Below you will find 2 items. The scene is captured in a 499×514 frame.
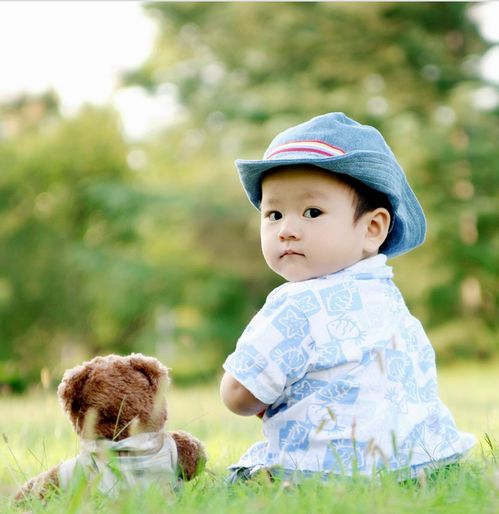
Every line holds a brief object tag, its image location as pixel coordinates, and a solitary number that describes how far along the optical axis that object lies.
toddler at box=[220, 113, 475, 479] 2.33
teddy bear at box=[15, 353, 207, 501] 2.32
